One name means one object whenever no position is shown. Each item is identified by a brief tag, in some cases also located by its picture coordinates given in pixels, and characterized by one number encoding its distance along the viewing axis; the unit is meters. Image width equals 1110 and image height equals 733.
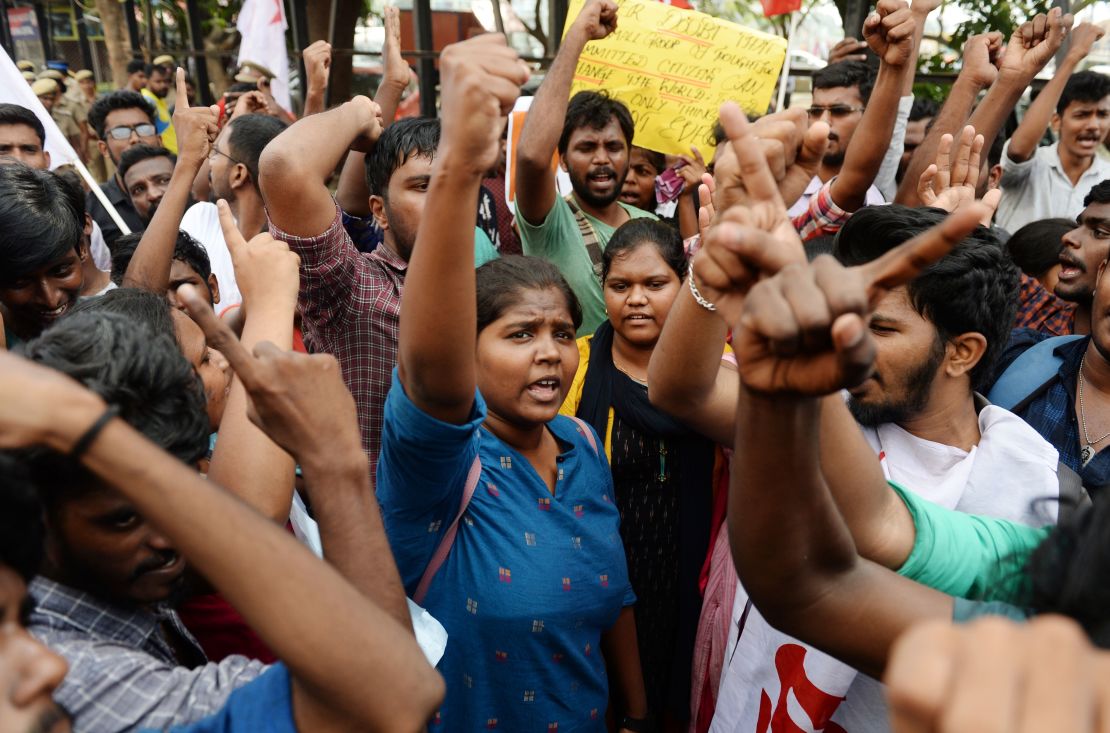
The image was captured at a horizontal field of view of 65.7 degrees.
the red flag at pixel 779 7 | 4.11
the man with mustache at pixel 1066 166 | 4.57
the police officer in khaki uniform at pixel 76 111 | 8.54
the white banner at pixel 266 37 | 5.15
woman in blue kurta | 1.32
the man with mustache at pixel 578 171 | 2.70
